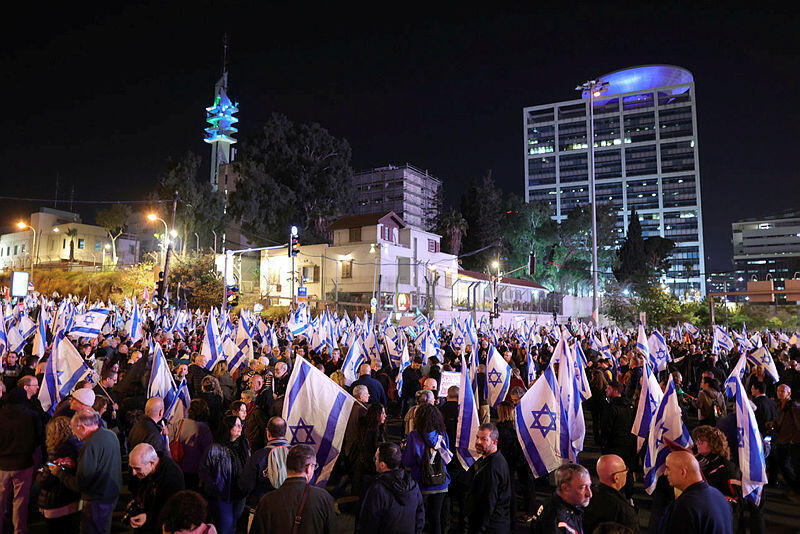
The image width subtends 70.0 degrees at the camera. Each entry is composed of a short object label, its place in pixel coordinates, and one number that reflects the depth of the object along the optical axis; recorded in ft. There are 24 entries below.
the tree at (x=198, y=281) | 145.48
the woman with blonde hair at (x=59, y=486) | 16.93
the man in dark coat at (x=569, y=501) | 12.87
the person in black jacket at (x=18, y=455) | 18.89
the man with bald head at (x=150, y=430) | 17.89
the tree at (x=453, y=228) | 212.23
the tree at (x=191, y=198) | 175.83
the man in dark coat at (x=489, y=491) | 16.43
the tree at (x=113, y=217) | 214.90
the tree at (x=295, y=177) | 182.39
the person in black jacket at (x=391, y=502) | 14.29
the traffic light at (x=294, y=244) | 87.56
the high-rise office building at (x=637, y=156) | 434.30
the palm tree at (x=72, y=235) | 228.51
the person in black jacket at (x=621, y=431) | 25.66
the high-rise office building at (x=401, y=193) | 294.66
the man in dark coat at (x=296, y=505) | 12.55
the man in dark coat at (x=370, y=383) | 29.96
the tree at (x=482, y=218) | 229.25
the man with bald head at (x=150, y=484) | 14.39
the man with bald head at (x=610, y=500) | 13.33
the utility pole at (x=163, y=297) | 69.05
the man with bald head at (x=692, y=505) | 12.05
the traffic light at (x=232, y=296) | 81.66
